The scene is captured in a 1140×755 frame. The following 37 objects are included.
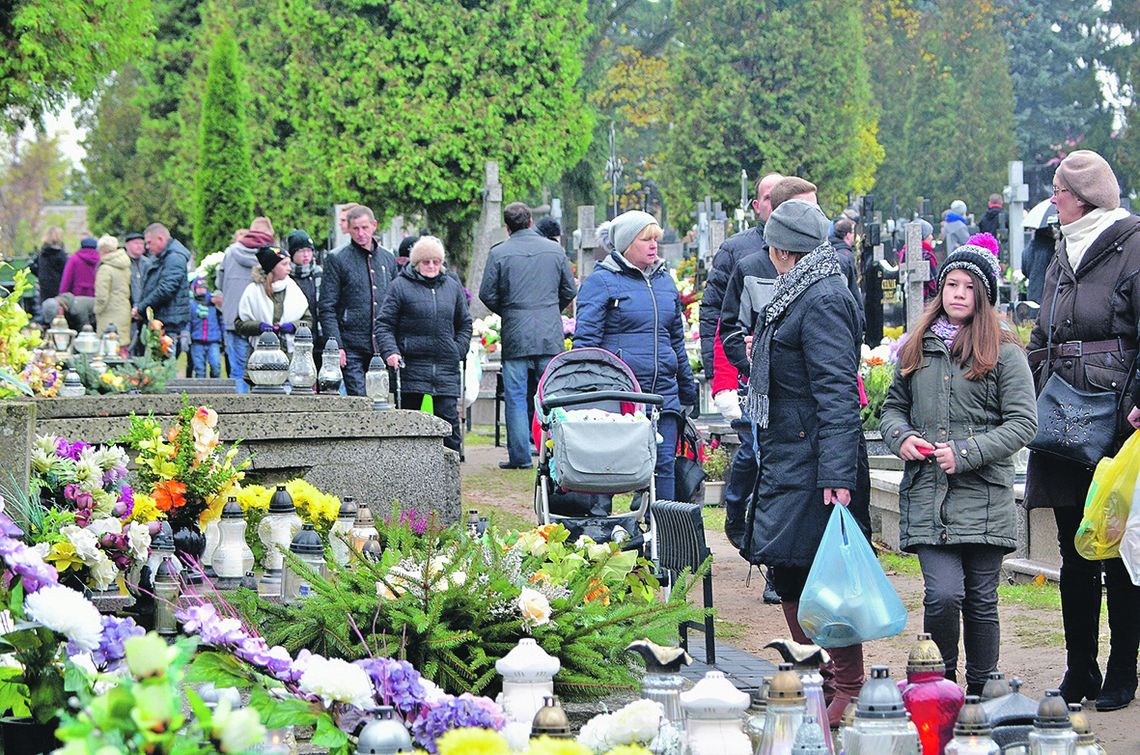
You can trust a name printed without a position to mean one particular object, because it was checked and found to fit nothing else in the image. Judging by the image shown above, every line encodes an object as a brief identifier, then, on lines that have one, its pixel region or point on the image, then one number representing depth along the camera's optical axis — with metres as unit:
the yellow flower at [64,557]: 11.31
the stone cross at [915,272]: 30.70
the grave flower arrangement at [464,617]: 10.48
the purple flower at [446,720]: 8.06
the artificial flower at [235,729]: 5.44
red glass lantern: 8.20
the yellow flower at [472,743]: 5.94
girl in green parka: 11.73
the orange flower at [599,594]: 12.02
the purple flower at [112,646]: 7.96
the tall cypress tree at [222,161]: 57.97
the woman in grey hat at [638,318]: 17.89
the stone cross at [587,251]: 41.96
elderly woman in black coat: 22.84
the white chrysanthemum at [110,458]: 12.69
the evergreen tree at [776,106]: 89.69
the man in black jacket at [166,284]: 35.28
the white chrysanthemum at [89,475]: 12.28
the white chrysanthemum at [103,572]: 11.55
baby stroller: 15.58
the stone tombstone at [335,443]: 15.75
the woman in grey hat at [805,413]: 11.64
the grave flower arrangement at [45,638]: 7.67
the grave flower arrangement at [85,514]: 11.34
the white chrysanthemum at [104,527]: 11.82
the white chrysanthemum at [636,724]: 7.24
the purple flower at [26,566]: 7.85
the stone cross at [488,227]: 51.84
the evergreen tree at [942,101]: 109.69
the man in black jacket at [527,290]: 26.20
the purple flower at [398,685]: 8.15
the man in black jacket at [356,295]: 23.30
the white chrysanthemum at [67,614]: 7.61
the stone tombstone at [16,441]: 10.24
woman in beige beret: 12.74
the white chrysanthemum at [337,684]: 7.81
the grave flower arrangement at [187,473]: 13.02
